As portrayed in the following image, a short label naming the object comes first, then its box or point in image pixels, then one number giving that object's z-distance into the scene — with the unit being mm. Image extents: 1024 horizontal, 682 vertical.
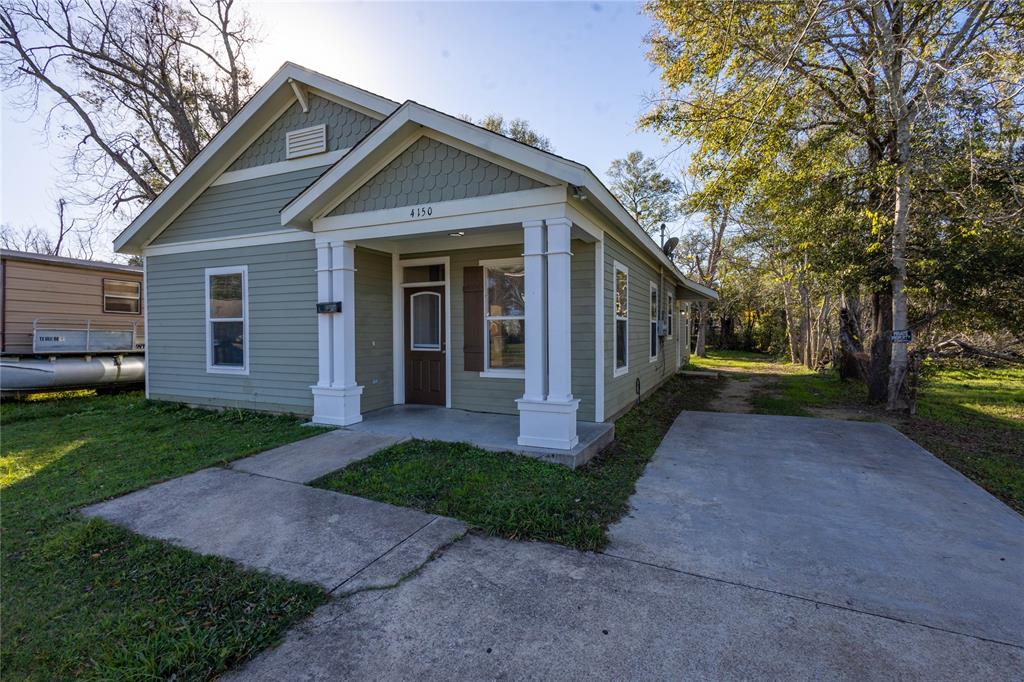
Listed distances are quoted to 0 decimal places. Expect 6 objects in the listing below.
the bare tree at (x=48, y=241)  24925
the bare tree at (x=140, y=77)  12094
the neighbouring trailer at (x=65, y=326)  8992
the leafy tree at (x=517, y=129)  20078
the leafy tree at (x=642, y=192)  25312
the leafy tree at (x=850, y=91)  6961
